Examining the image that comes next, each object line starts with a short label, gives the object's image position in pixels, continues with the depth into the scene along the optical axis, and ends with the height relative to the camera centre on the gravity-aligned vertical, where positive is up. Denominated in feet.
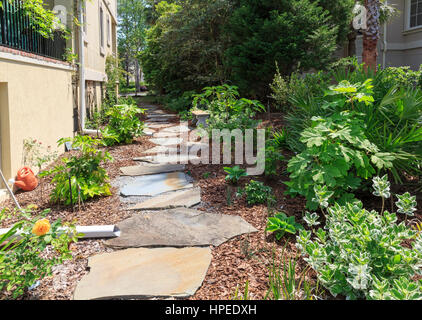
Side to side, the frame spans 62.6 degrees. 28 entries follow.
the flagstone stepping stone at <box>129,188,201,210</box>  12.41 -3.08
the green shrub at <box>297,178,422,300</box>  6.28 -2.82
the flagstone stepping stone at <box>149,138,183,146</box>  24.68 -1.71
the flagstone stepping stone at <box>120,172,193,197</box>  14.03 -2.89
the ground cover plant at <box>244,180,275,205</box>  12.13 -2.66
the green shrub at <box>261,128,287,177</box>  14.35 -1.71
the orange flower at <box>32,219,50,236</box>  7.00 -2.23
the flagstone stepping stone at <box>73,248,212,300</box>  7.20 -3.55
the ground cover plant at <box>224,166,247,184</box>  14.08 -2.27
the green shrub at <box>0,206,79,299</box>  6.73 -2.79
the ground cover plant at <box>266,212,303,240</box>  9.38 -2.95
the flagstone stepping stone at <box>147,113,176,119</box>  42.22 +0.32
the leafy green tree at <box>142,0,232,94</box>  40.04 +9.27
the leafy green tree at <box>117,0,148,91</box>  124.36 +33.97
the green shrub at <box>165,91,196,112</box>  44.91 +1.87
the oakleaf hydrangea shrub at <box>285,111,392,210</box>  9.62 -1.15
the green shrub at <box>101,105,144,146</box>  23.85 -0.52
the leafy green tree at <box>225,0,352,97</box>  29.17 +6.60
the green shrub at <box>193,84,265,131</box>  19.10 +0.27
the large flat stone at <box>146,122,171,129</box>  32.96 -0.73
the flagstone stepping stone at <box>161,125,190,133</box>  30.27 -1.01
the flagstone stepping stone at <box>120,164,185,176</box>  16.97 -2.59
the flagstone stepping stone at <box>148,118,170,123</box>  38.44 -0.16
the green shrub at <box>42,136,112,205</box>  12.42 -2.26
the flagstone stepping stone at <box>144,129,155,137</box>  28.09 -1.20
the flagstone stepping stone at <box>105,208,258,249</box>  9.61 -3.32
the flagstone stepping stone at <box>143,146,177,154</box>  21.79 -2.07
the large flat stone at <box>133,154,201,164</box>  19.16 -2.32
